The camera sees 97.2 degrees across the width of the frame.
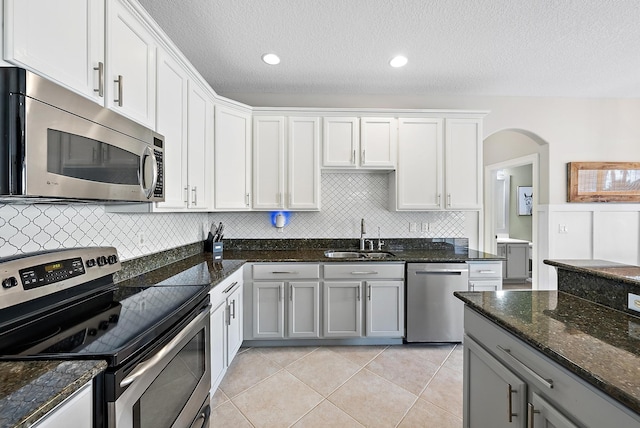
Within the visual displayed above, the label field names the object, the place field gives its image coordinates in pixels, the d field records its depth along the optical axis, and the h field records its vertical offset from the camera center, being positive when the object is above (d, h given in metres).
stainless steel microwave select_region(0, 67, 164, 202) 0.84 +0.25
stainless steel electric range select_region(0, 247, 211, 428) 0.87 -0.42
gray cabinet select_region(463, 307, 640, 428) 0.78 -0.60
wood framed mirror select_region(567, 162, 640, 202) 3.40 +0.42
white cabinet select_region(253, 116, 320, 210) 2.98 +0.55
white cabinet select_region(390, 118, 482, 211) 3.04 +0.55
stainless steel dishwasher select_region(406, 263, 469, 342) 2.70 -0.83
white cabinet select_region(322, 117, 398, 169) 3.01 +0.78
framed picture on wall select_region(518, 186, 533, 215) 5.87 +0.35
